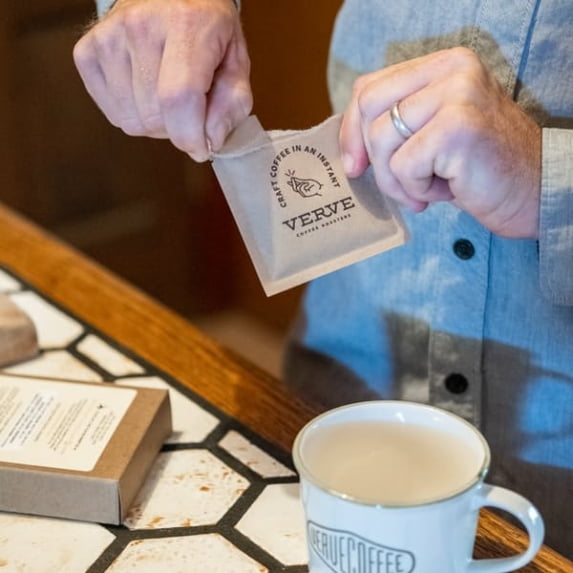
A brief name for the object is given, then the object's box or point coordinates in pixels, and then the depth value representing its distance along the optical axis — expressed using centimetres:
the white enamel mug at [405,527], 78
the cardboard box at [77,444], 88
